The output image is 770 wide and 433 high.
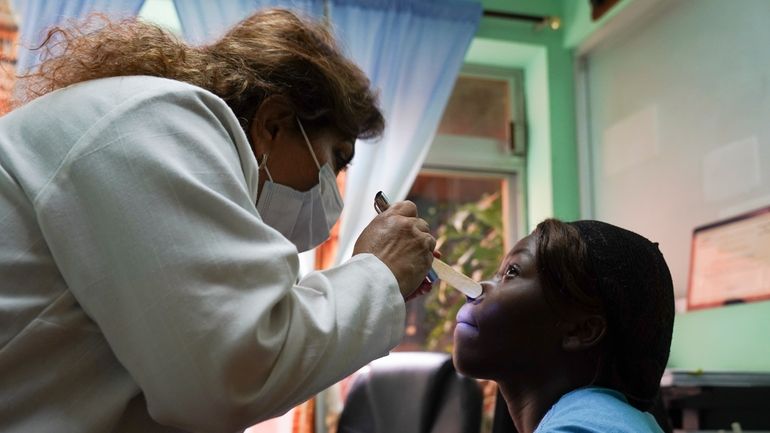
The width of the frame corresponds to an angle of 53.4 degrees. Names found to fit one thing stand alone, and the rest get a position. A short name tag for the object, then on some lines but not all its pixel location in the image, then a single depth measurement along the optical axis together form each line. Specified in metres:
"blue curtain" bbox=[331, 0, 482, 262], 2.63
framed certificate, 2.06
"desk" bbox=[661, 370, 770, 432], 1.86
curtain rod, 2.93
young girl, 1.17
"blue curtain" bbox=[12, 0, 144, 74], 2.39
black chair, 1.84
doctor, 0.69
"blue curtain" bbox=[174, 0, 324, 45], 2.53
